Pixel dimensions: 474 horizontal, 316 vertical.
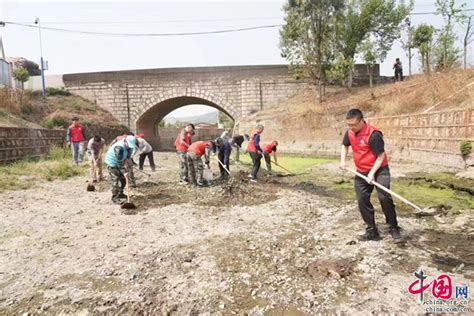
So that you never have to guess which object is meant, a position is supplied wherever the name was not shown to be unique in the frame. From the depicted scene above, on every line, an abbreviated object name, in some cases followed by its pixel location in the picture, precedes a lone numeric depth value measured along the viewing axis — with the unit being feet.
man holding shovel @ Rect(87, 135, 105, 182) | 28.12
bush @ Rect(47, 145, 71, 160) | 42.60
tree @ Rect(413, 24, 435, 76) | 50.55
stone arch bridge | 82.58
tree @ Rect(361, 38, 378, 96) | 58.90
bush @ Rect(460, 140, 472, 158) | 26.45
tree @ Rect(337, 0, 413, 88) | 68.28
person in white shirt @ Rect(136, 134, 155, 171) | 29.00
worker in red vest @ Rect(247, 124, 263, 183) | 29.22
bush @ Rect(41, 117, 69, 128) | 59.57
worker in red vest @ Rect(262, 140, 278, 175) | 31.22
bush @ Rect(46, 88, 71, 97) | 82.07
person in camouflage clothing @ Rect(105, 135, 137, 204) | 20.89
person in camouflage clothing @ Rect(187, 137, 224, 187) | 25.96
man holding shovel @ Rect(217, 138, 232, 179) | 30.63
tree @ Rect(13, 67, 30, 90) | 67.51
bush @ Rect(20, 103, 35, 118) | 60.89
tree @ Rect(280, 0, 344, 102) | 68.33
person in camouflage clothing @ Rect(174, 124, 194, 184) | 27.75
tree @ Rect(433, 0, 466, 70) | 50.72
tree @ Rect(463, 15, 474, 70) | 53.46
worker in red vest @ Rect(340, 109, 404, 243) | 12.35
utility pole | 76.13
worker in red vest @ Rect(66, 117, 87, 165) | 36.32
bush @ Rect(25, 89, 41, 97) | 74.95
